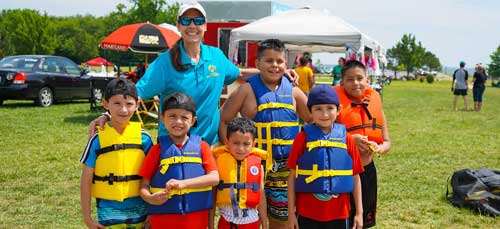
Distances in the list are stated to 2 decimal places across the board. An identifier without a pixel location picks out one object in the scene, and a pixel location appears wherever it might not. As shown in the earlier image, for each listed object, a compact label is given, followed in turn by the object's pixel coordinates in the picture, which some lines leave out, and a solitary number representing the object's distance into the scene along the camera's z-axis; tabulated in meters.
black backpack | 5.57
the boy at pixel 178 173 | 2.78
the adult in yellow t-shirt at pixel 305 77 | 13.05
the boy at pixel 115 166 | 2.80
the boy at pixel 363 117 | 3.35
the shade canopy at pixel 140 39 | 12.82
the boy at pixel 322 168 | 3.02
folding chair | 12.09
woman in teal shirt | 3.22
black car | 14.22
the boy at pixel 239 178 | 3.03
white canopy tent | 9.30
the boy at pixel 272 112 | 3.35
